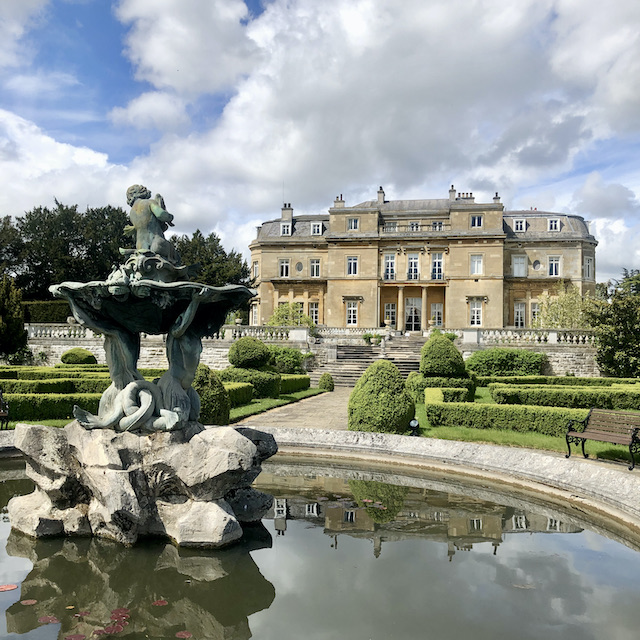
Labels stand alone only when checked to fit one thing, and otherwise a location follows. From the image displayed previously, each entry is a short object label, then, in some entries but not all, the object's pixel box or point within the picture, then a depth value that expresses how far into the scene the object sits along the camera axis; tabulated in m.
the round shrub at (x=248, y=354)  19.77
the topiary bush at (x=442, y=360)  17.33
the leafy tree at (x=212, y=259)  39.59
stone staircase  24.66
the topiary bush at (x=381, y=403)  11.02
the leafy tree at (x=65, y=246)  41.44
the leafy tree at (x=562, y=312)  33.75
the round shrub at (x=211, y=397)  11.34
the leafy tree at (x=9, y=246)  41.53
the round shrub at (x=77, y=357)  24.44
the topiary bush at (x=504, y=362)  24.22
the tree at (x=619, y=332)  22.53
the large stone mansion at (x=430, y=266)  42.34
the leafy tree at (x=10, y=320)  23.69
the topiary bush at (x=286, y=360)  24.72
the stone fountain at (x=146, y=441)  5.82
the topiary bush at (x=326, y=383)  22.09
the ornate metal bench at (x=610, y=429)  8.77
